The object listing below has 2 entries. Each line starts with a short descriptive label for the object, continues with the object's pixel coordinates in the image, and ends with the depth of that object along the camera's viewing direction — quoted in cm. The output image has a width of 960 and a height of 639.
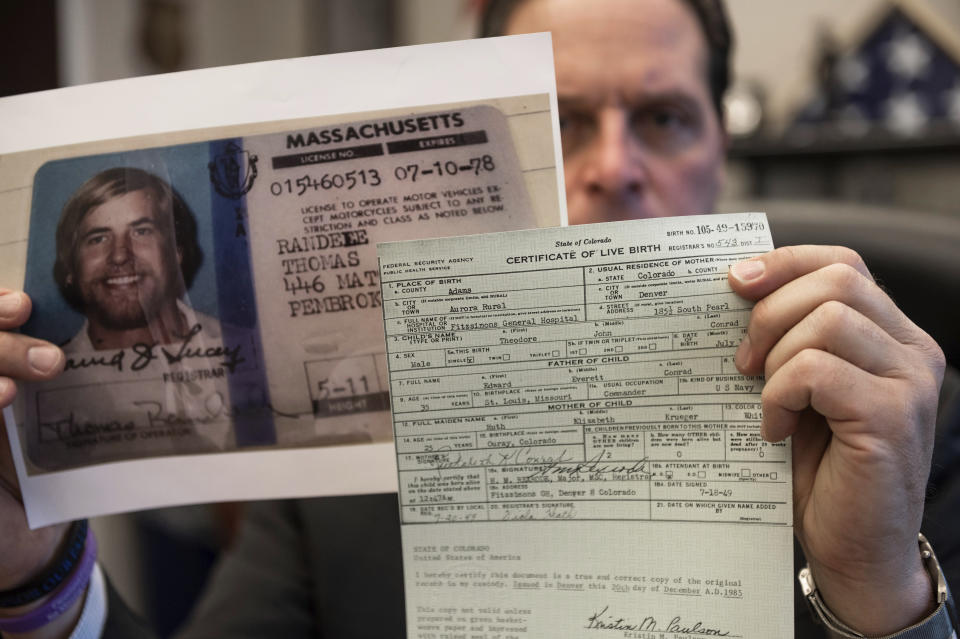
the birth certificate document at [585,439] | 45
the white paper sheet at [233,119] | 50
